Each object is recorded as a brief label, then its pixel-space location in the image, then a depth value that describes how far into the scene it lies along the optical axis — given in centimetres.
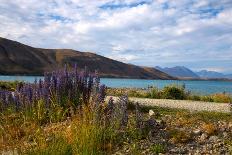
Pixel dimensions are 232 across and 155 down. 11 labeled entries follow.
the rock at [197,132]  416
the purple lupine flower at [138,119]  399
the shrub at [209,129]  415
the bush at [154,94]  1023
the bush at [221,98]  989
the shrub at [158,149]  364
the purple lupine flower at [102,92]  432
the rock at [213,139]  397
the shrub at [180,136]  394
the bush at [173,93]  1035
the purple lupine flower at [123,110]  399
